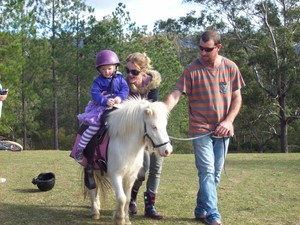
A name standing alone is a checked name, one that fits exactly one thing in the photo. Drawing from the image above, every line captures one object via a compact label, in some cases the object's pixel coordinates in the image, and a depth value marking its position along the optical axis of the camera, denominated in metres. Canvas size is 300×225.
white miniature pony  3.90
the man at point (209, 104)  4.25
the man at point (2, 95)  6.54
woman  4.62
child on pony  4.41
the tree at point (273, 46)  27.11
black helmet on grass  6.03
